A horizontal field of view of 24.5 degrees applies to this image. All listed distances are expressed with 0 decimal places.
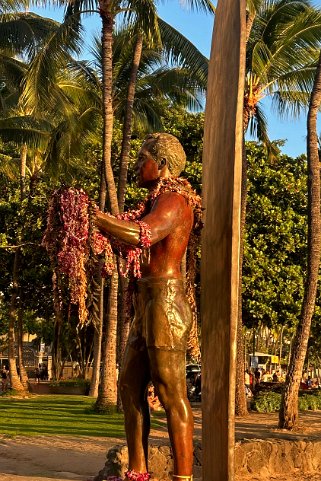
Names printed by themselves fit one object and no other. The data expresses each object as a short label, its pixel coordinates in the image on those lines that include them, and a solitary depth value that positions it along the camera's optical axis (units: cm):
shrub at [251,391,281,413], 1934
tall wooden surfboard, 346
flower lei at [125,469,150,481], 401
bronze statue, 388
